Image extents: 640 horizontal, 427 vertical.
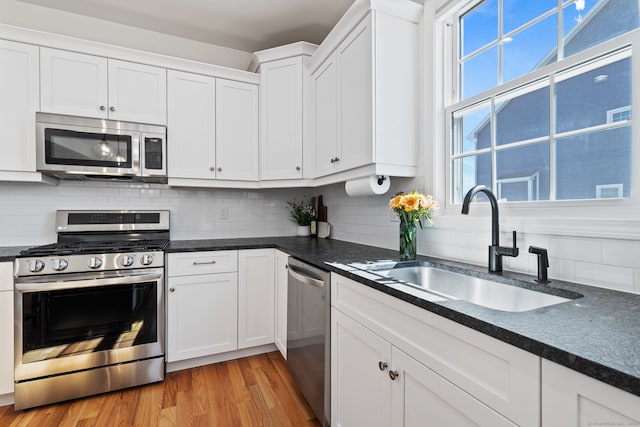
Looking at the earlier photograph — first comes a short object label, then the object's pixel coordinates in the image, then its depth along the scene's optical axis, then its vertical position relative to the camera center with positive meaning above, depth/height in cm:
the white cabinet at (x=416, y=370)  73 -47
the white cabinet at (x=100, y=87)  222 +91
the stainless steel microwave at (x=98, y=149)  220 +46
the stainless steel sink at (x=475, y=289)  120 -33
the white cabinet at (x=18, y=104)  213 +72
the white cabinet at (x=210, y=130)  256 +68
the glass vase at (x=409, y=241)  177 -16
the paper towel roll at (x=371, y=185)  194 +16
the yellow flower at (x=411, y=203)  168 +5
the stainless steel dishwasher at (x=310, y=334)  163 -70
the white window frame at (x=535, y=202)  111 +18
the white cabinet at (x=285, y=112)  269 +85
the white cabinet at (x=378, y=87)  184 +75
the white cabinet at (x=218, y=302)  232 -68
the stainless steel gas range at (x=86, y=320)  193 -69
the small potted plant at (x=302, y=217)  319 -5
